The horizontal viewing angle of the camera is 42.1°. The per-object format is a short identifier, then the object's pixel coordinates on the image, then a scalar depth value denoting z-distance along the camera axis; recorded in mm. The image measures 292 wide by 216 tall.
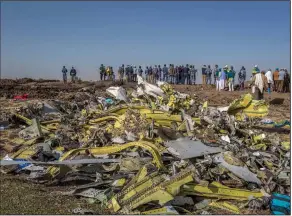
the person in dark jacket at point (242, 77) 26656
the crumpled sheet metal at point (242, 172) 6200
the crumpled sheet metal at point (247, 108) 10773
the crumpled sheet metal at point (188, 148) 6812
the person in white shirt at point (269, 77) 20984
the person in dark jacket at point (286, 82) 23047
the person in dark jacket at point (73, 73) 30281
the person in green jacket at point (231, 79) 24438
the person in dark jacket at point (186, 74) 30109
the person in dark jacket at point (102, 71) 31266
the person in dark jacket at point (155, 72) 30933
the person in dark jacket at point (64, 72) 29705
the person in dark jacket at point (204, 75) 29156
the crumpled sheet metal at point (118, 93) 13711
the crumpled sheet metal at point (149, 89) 12360
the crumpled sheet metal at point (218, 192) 5578
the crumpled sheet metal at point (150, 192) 5172
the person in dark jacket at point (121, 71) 32094
